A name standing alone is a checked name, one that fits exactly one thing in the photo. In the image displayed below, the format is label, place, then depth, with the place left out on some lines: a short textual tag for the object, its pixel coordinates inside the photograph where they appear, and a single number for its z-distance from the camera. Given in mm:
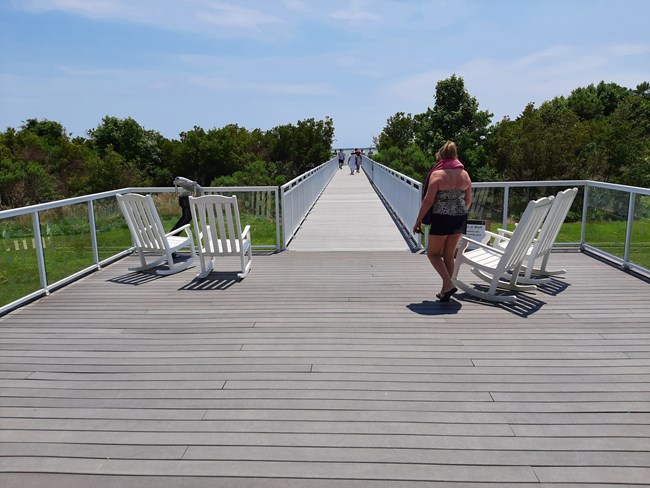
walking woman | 5066
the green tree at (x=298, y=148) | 41562
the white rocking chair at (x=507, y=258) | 5051
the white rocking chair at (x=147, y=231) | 6508
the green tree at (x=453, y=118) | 35719
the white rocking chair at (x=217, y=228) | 6180
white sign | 7980
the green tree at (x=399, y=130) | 45688
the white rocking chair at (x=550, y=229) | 5457
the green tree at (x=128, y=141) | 46562
